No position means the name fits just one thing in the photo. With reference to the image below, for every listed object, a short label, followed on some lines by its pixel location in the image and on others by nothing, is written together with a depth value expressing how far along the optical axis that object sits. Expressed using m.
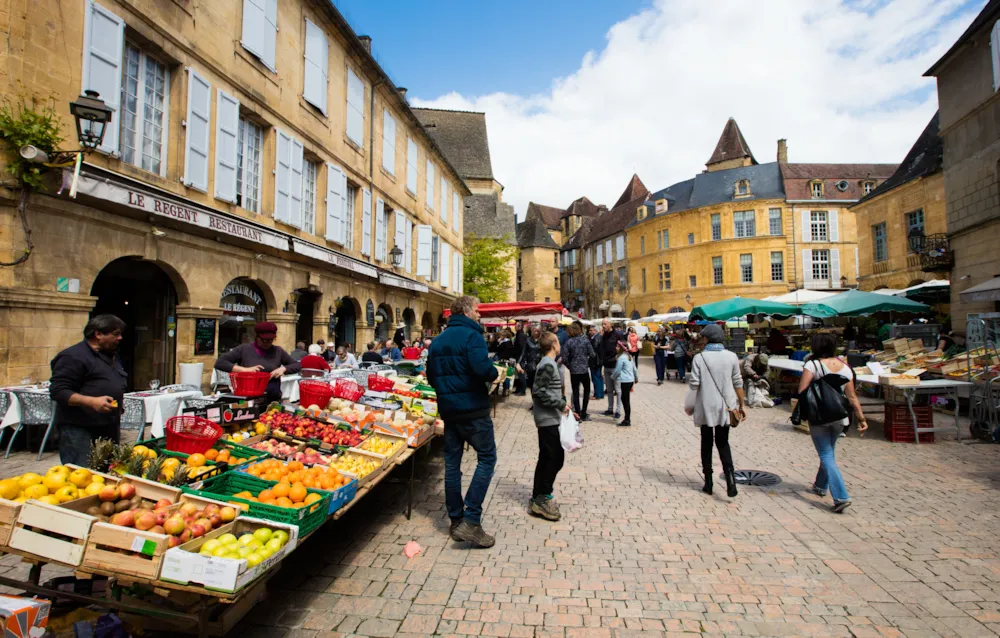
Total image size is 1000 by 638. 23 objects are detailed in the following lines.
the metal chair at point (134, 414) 6.80
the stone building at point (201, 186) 6.89
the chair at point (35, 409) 6.38
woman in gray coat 5.35
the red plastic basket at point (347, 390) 6.86
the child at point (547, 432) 4.87
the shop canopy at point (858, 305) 13.08
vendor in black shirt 3.65
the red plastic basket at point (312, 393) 6.16
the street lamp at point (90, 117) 6.32
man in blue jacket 4.20
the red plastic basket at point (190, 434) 4.09
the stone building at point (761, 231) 39.62
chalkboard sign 9.69
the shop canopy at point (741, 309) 14.20
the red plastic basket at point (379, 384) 8.09
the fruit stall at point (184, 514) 2.42
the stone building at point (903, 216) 22.36
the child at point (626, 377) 9.20
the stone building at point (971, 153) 13.88
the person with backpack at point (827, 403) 5.02
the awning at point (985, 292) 10.10
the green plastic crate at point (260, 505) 3.00
